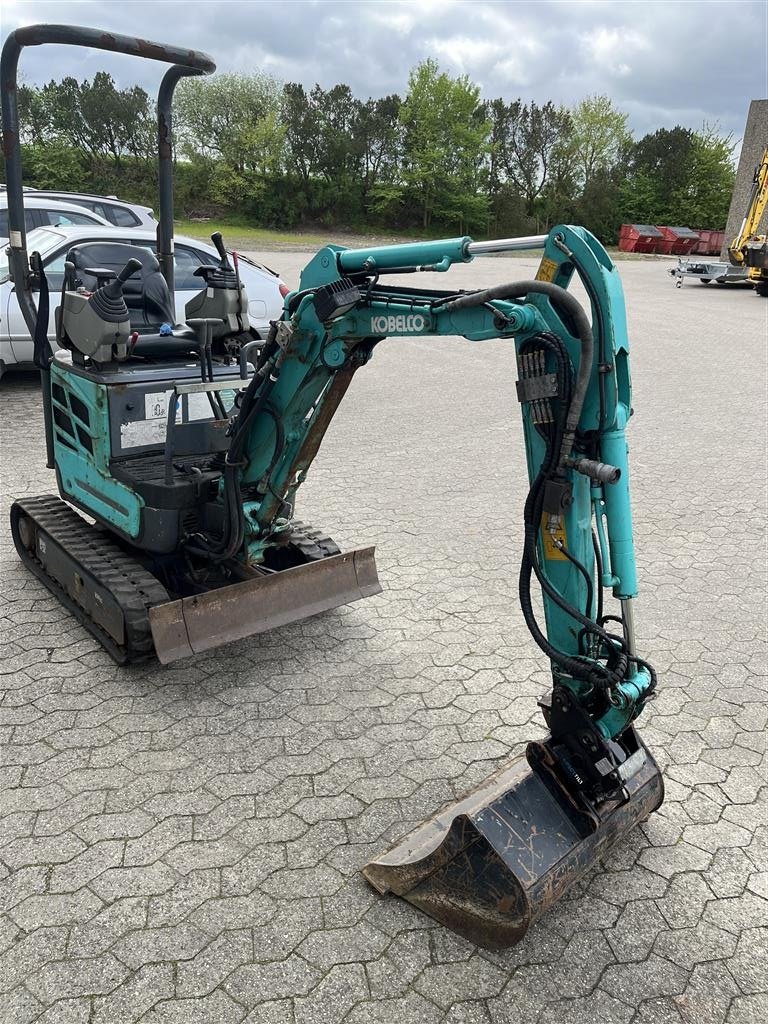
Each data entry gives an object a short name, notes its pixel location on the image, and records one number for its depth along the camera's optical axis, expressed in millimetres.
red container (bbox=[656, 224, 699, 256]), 42312
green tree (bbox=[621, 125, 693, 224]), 53562
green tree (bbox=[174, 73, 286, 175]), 52597
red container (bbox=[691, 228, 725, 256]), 43531
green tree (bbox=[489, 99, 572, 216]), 54438
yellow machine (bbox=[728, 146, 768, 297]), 23000
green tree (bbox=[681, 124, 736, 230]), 54188
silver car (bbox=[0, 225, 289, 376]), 9539
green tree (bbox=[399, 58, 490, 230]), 50688
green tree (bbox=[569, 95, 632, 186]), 55562
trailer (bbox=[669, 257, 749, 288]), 25109
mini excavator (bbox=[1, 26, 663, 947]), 2967
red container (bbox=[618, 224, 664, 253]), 42250
